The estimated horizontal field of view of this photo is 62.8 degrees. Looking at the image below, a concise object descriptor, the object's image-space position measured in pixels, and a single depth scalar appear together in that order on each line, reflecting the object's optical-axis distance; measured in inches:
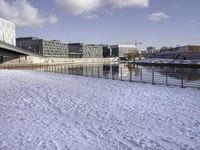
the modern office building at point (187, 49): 4009.0
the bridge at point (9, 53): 1855.3
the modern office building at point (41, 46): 4018.3
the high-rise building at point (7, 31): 2984.5
